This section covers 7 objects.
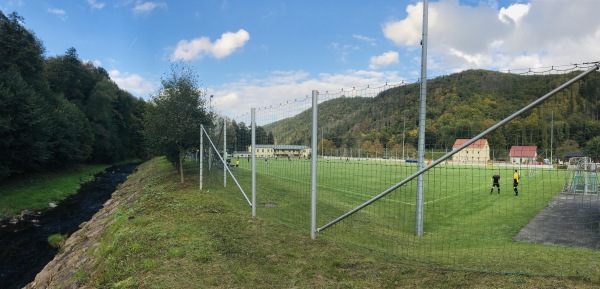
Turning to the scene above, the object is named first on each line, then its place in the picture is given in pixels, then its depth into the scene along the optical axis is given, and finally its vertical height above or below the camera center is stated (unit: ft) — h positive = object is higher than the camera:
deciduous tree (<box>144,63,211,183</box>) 67.26 +5.73
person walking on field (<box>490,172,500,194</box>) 65.98 -5.98
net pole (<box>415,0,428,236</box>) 28.66 +1.67
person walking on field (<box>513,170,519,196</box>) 58.48 -5.11
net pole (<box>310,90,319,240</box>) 25.05 -0.65
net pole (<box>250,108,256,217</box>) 33.37 -0.17
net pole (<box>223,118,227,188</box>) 48.61 +1.86
